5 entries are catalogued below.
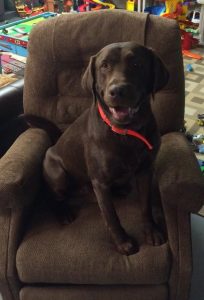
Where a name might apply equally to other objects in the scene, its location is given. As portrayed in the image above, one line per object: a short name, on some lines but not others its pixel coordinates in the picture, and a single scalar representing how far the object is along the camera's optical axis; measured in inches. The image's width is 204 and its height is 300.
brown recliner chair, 49.6
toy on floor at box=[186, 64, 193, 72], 148.7
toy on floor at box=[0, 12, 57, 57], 104.2
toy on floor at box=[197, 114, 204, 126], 111.4
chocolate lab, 47.2
